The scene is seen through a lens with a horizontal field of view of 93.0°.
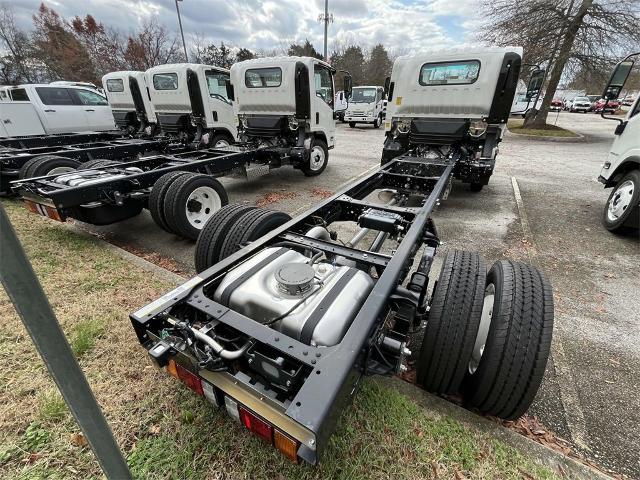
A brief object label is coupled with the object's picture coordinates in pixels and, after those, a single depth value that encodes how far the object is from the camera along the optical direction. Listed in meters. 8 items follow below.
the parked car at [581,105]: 37.62
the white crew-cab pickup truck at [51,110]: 8.34
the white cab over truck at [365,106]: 19.39
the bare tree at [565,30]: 14.41
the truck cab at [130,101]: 10.26
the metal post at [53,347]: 0.71
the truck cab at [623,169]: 4.30
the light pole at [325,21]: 23.24
